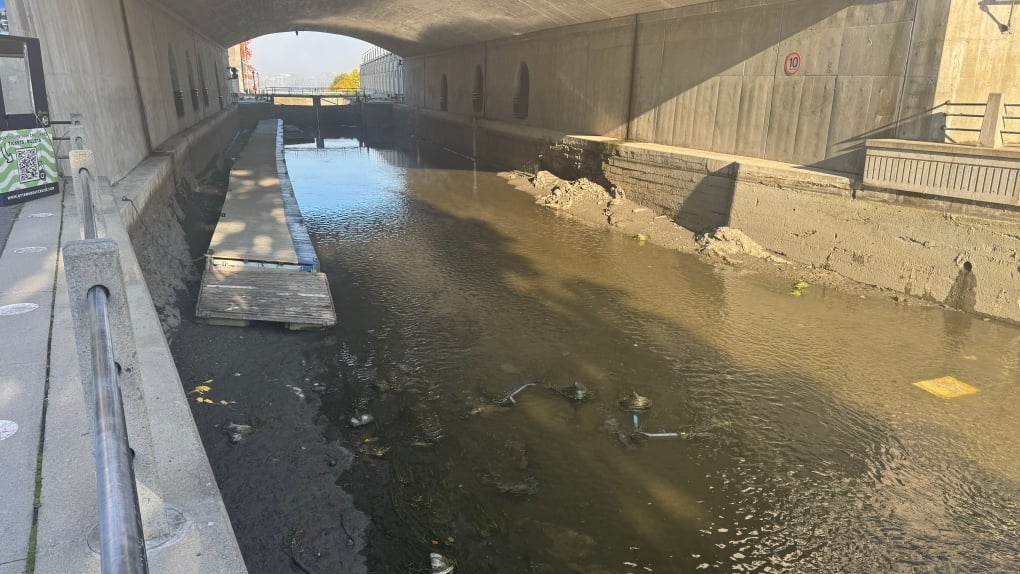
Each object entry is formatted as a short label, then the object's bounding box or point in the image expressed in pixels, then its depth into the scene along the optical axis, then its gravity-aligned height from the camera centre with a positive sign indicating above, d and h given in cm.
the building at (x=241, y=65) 7790 +543
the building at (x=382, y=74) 4987 +298
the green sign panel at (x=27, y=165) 812 -79
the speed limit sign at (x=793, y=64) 1191 +83
